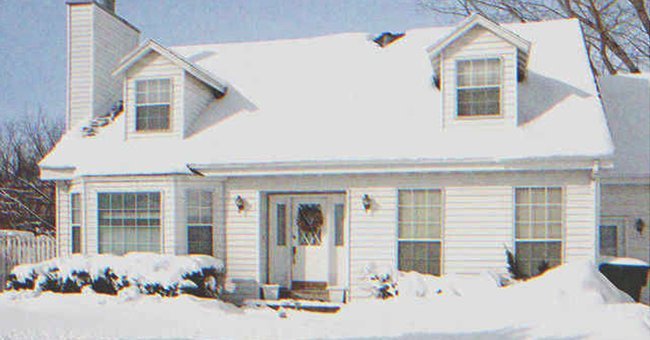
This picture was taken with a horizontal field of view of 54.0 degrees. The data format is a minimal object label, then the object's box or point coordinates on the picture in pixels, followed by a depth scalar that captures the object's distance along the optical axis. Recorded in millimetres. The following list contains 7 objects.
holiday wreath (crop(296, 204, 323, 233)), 13273
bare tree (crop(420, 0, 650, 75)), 22750
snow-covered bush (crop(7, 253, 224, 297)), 11930
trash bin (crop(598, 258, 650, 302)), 11438
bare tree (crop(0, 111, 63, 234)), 26828
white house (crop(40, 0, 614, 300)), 11617
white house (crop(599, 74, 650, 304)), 12977
